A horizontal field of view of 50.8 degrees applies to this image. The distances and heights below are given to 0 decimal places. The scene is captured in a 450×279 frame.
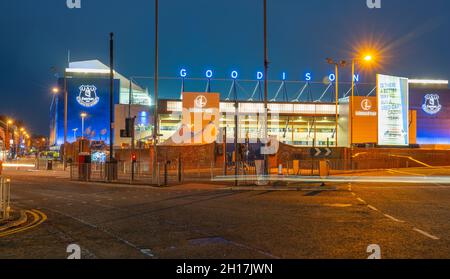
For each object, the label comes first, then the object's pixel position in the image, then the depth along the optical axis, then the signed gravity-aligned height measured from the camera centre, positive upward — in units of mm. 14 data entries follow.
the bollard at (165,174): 26144 -1239
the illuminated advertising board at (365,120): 80125 +5654
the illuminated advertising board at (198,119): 72062 +5276
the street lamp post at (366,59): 38906 +8023
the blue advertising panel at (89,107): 97062 +9231
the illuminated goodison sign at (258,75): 77488 +13027
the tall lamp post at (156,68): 28688 +5139
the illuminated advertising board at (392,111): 51812 +4647
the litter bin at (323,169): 32844 -1147
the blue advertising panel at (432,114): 91250 +7736
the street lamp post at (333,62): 42141 +8090
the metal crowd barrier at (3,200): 12992 -1368
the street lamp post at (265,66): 26453 +4884
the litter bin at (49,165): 46872 -1389
